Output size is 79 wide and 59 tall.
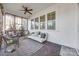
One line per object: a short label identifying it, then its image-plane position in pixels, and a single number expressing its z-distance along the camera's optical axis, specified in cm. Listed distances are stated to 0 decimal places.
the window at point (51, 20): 166
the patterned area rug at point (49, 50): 132
